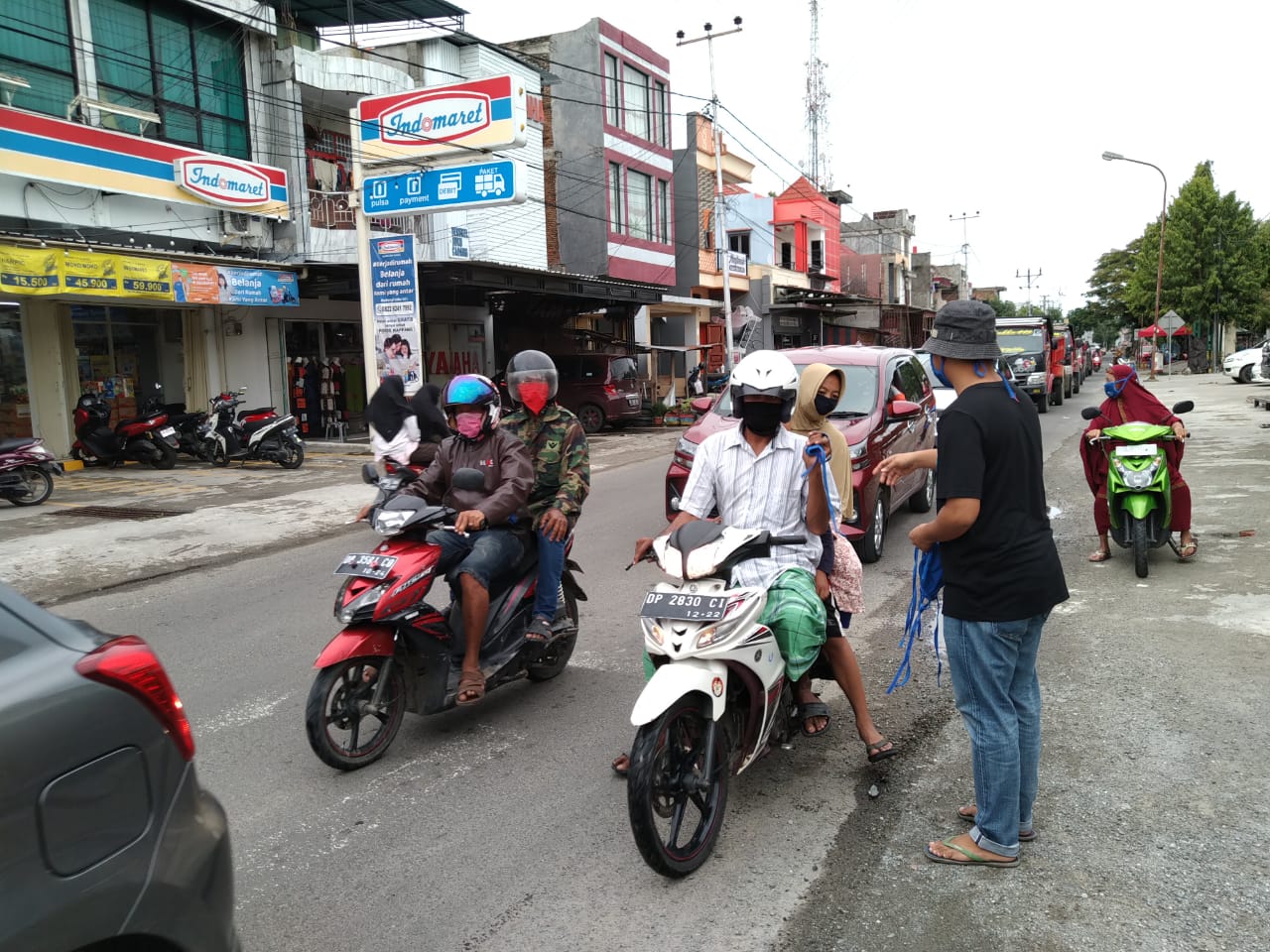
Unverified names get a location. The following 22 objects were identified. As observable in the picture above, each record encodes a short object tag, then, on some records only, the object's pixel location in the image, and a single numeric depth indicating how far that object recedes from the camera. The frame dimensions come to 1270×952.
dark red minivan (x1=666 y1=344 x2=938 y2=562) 8.06
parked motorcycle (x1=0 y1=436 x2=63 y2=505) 11.94
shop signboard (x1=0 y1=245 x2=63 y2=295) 13.30
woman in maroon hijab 7.53
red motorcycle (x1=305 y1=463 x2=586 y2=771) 4.16
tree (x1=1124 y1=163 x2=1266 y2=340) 42.69
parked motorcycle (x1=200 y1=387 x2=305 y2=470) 15.95
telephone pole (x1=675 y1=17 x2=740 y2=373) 26.70
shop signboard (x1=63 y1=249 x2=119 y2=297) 14.07
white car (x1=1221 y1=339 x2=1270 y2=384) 30.48
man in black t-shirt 3.09
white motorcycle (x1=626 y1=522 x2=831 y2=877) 3.18
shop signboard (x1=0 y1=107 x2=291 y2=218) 14.24
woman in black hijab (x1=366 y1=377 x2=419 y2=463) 9.73
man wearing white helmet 3.65
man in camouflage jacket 4.99
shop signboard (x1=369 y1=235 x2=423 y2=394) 16.34
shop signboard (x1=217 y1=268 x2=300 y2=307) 16.92
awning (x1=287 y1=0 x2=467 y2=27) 19.92
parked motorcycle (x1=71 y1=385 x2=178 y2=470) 15.79
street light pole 39.12
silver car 1.66
